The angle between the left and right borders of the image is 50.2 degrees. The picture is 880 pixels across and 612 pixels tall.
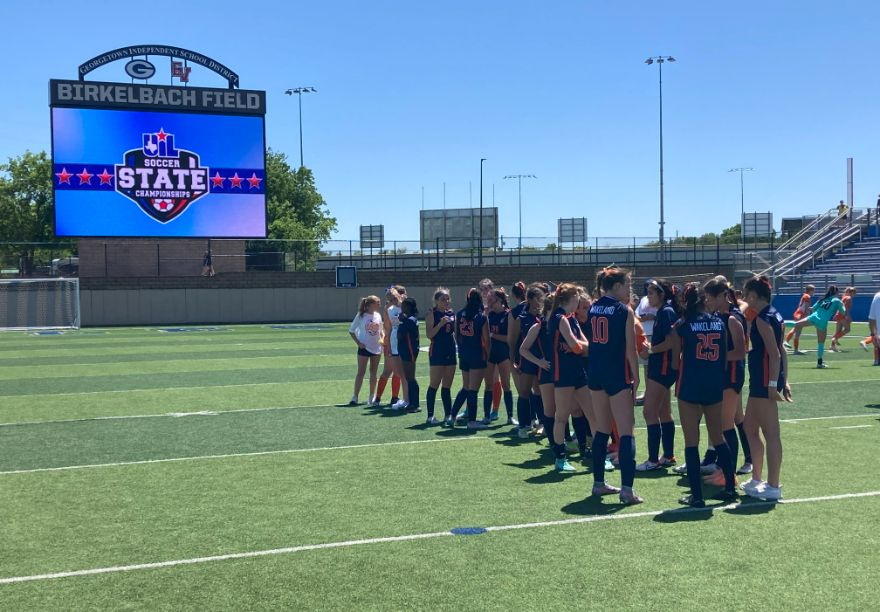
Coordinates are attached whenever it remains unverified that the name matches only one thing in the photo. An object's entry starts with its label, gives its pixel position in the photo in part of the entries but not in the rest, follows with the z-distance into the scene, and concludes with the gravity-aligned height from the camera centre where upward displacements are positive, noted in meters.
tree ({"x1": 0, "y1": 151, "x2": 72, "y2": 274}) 72.06 +5.96
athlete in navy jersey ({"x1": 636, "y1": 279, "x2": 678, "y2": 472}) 9.02 -1.15
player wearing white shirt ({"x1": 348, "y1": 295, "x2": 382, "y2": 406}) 14.30 -0.89
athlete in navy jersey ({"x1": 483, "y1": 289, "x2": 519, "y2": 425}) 11.90 -1.02
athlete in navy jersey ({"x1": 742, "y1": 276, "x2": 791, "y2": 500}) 7.92 -0.91
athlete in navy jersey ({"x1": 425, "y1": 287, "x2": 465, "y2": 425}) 12.32 -0.99
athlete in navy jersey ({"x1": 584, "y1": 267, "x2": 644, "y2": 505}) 7.92 -0.71
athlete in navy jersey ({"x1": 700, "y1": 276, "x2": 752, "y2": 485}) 8.22 -0.78
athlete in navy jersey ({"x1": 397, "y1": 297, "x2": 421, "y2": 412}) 13.05 -0.92
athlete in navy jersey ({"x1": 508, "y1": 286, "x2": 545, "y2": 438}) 10.97 -1.25
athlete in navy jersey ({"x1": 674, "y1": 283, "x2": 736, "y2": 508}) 7.91 -0.93
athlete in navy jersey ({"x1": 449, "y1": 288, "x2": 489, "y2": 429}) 11.96 -0.90
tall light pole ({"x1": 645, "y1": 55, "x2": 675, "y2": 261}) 54.28 +12.22
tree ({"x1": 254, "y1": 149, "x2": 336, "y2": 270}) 71.12 +5.89
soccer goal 42.03 -1.27
